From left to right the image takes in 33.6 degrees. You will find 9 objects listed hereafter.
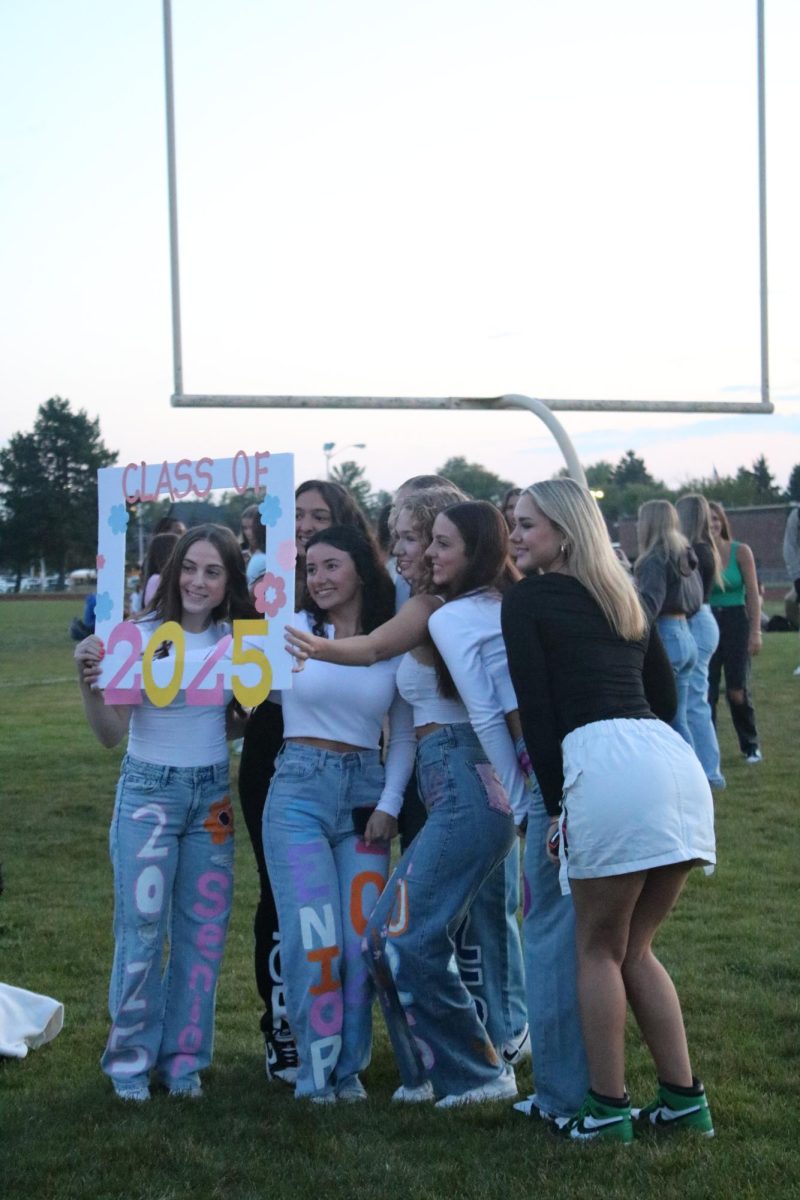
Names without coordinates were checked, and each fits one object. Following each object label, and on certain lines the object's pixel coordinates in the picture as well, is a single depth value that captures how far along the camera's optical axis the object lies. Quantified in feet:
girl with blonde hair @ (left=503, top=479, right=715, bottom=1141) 11.53
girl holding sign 13.79
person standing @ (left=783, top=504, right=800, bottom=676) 41.60
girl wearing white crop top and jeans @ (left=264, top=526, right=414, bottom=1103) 13.56
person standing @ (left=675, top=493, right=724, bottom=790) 29.07
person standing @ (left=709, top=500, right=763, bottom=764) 33.04
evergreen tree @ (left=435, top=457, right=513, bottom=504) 263.18
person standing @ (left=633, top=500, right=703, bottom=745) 27.66
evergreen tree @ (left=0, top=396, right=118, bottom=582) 233.76
